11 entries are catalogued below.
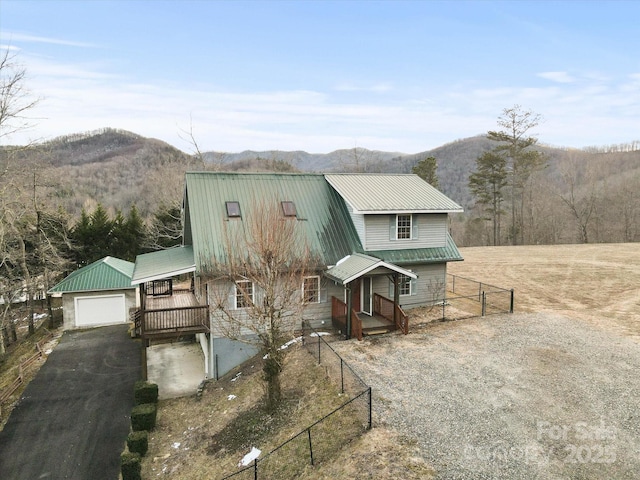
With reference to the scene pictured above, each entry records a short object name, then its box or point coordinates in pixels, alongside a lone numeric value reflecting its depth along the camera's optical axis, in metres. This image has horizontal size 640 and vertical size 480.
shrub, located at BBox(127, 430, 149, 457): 12.16
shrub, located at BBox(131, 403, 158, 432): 13.52
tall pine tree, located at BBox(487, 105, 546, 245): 46.70
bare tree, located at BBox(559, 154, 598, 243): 50.34
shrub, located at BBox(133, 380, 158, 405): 14.98
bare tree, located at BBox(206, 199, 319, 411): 12.34
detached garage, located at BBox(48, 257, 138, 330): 25.05
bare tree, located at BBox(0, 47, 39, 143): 21.26
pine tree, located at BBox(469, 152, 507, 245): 47.53
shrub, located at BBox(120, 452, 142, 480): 10.96
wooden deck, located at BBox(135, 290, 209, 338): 15.87
